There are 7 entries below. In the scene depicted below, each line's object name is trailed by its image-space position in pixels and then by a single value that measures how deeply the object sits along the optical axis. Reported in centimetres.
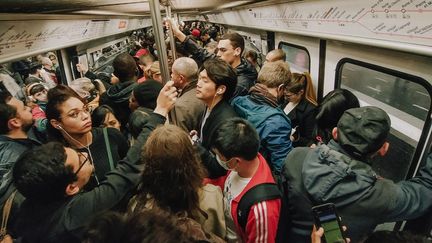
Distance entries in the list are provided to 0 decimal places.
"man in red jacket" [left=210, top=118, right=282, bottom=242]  146
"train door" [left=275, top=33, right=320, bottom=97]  328
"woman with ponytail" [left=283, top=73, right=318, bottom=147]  299
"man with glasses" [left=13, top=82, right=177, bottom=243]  127
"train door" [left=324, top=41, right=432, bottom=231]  180
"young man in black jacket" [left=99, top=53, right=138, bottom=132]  294
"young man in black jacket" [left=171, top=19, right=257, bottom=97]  317
